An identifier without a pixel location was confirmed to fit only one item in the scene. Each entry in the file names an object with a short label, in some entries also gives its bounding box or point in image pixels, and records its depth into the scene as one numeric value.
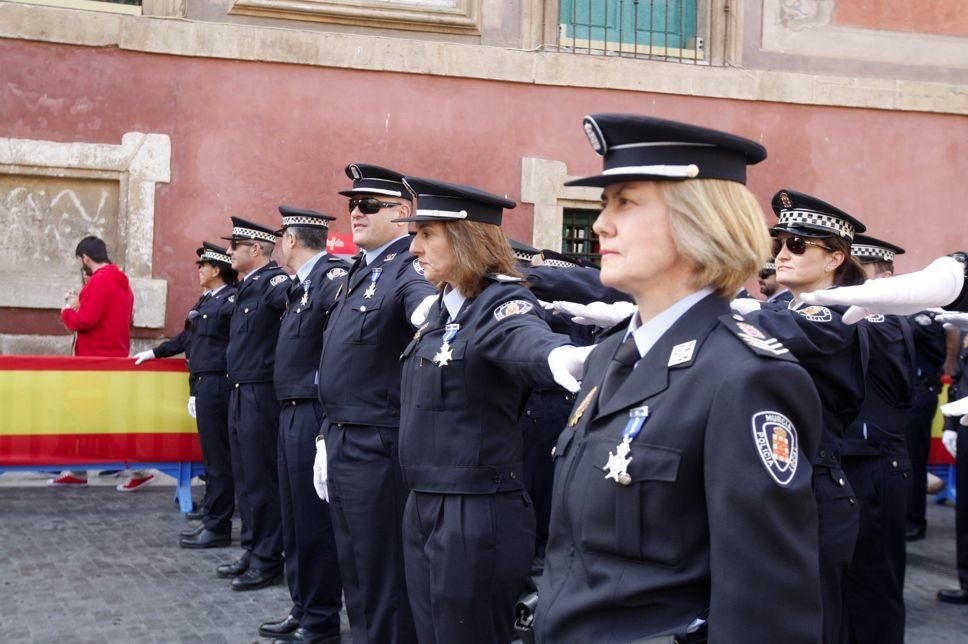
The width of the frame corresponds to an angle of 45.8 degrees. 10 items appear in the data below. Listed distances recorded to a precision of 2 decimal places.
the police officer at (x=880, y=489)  5.01
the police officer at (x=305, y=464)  5.86
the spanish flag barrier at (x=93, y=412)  8.95
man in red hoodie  9.78
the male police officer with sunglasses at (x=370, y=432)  4.80
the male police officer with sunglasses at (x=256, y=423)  7.17
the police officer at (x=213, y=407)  8.28
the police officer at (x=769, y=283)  7.57
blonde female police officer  1.96
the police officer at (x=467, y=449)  3.78
